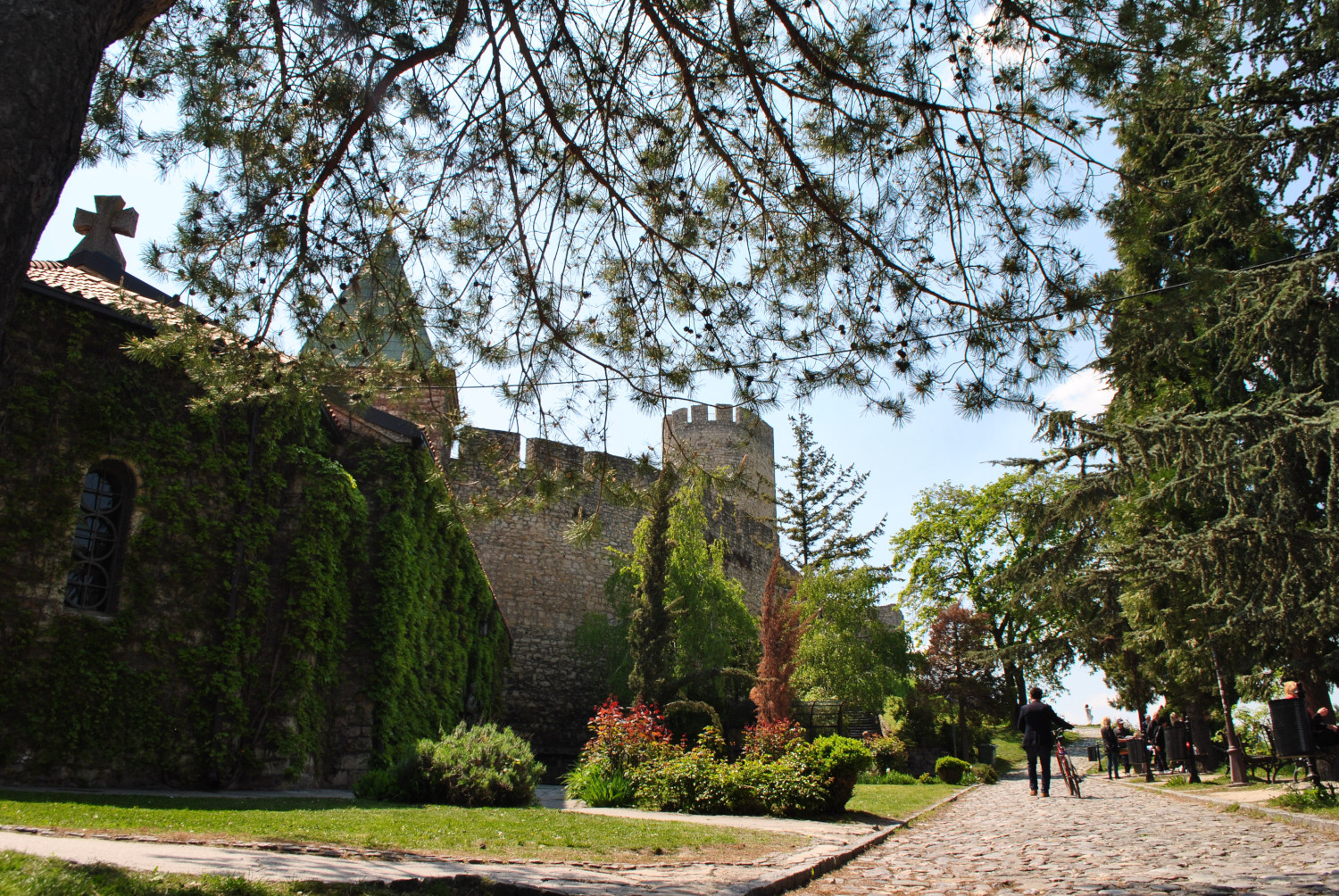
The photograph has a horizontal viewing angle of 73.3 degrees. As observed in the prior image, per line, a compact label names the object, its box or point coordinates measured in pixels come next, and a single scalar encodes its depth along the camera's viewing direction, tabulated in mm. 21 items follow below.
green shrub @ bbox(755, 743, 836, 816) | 9266
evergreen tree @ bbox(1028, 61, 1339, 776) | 9875
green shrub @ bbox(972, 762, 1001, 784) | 19027
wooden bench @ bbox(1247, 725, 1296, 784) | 11977
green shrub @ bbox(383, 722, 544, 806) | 9070
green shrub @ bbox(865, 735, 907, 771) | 20625
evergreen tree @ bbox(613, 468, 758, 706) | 19078
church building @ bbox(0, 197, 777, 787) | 8125
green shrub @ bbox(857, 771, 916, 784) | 19375
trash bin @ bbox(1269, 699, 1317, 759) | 8445
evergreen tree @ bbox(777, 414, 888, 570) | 38562
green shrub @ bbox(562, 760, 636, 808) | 10648
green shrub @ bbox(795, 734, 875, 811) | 9492
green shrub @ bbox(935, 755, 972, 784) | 18219
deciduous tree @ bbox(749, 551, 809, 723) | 14828
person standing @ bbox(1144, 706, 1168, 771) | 19547
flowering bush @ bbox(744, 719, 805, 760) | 10727
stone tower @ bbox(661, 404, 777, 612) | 27891
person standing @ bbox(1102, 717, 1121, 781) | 20156
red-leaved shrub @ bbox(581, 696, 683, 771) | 11156
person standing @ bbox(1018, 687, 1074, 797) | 12398
